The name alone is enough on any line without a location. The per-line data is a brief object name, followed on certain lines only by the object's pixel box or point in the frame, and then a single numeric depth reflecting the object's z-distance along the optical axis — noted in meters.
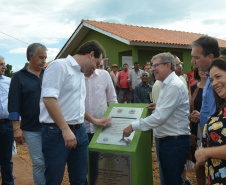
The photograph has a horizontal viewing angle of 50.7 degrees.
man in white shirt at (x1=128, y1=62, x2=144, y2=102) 9.38
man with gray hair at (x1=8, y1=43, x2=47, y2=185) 2.82
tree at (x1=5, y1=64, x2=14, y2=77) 34.08
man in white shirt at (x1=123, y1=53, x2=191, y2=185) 2.41
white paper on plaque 2.60
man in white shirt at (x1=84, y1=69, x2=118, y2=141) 3.36
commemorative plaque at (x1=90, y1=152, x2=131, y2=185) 2.47
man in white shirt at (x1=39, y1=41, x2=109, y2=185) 2.04
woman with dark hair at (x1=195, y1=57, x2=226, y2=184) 1.51
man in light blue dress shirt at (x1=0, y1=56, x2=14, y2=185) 3.42
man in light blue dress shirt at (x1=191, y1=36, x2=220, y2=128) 2.39
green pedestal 2.45
